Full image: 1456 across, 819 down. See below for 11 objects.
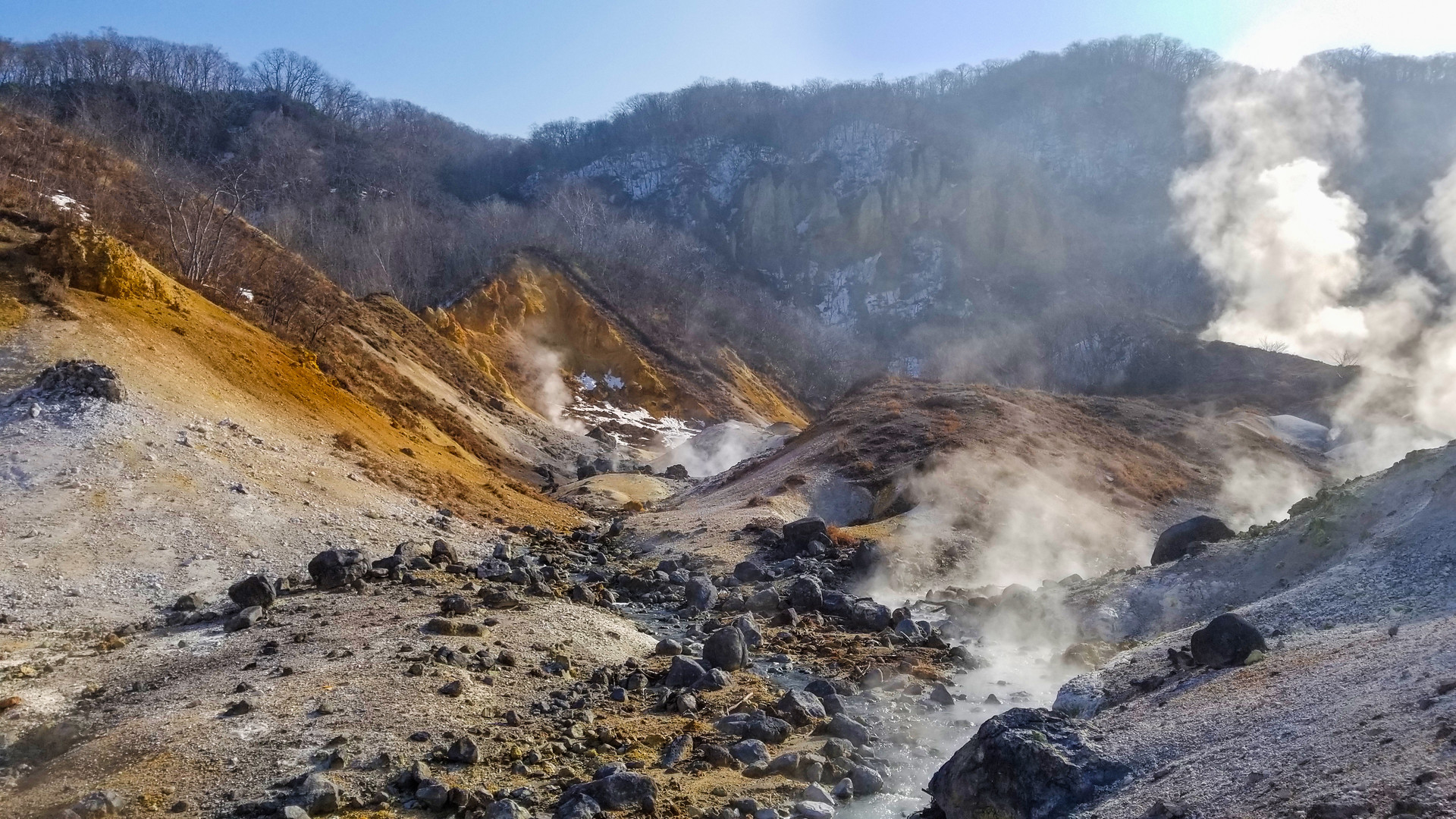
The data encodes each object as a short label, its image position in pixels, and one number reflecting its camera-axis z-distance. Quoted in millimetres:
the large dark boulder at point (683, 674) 12781
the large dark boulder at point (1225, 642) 10531
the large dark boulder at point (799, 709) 11711
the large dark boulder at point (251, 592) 13680
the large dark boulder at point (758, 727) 11000
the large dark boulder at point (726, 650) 14070
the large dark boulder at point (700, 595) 19109
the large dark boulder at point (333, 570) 15266
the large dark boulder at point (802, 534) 24484
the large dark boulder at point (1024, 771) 8273
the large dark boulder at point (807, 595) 18984
